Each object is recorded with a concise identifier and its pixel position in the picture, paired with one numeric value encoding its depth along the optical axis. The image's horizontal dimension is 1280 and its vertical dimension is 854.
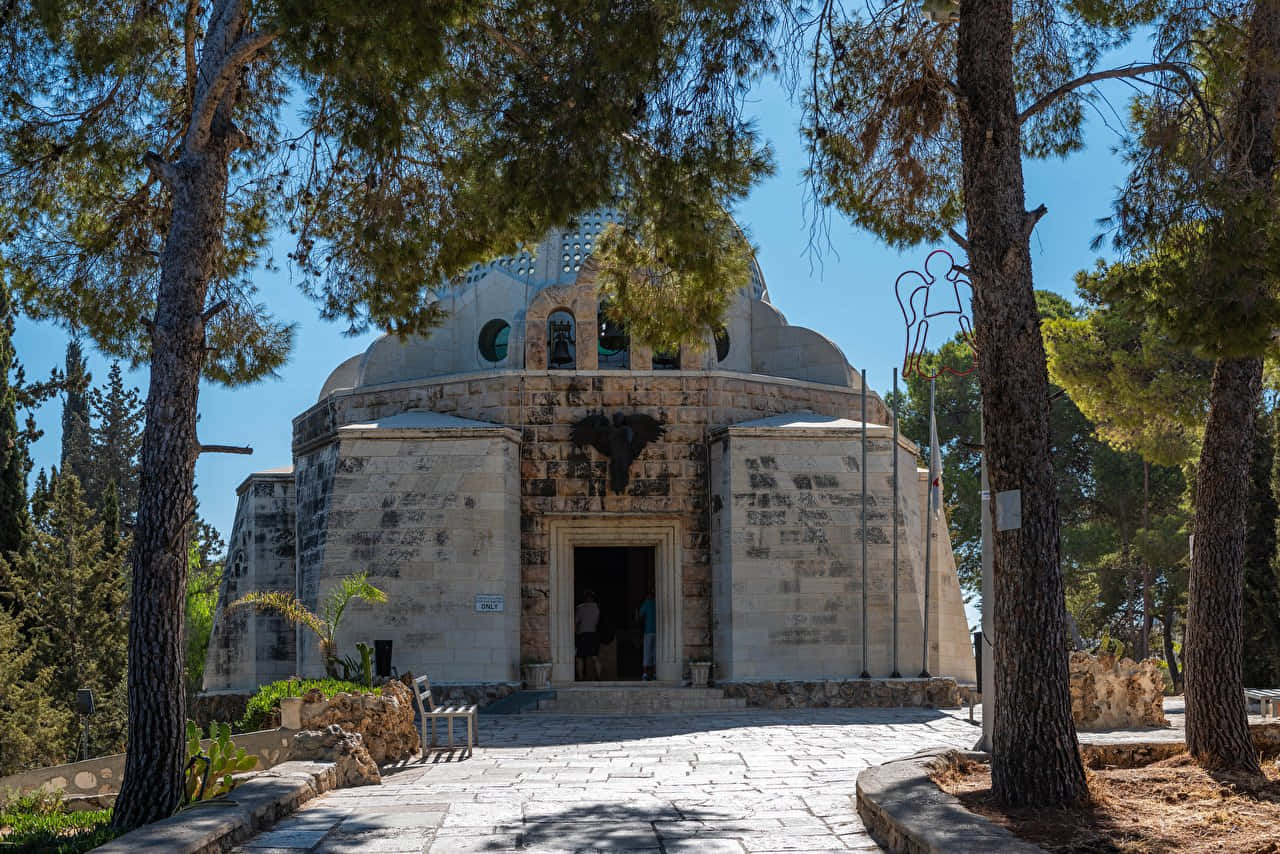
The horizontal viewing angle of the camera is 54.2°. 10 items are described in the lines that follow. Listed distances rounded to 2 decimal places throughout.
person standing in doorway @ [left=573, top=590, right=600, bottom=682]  16.28
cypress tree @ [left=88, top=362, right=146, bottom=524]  38.81
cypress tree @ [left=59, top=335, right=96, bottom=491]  38.94
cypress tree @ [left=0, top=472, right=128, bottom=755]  21.50
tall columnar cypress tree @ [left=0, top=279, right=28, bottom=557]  20.45
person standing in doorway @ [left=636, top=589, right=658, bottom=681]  16.30
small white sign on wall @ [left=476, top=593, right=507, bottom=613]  14.95
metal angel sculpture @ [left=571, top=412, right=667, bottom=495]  15.88
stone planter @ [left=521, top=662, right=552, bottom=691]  15.23
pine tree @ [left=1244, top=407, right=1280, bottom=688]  17.53
